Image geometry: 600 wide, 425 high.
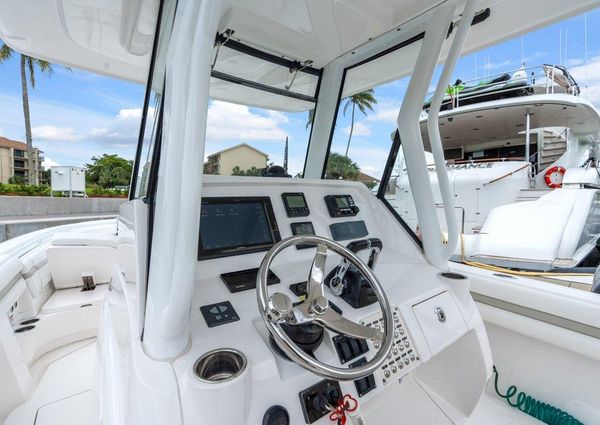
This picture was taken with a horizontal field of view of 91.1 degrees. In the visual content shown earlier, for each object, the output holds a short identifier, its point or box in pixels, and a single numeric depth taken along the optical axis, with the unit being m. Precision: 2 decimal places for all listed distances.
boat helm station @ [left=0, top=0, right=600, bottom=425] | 0.66
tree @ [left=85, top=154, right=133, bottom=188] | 14.35
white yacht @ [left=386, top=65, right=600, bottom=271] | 3.43
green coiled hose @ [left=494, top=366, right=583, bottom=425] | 1.43
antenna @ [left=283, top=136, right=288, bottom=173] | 2.14
